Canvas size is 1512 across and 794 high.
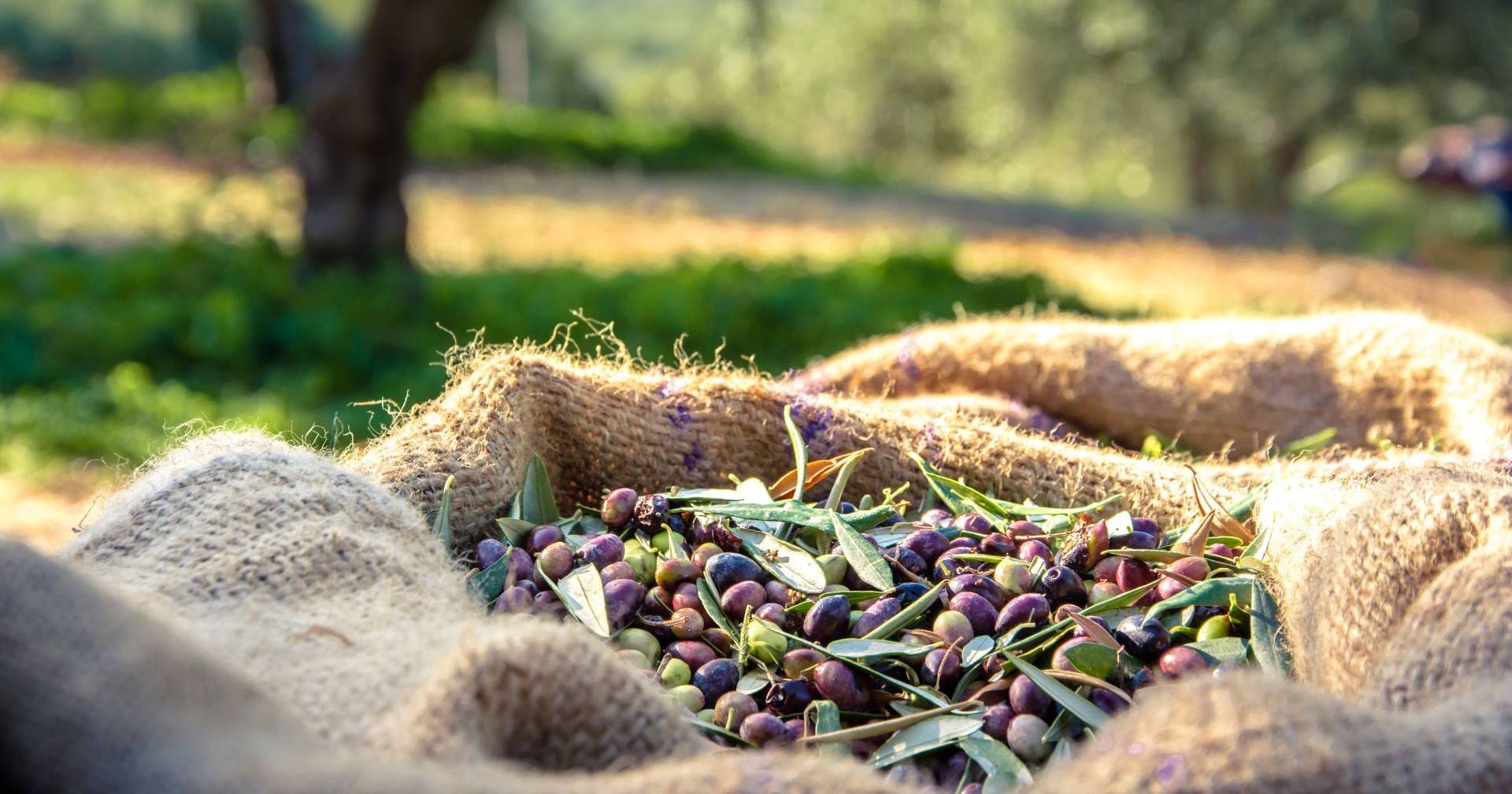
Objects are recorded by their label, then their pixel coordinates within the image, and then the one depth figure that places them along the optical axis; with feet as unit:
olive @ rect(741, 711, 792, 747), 4.33
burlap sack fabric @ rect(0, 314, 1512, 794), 3.17
